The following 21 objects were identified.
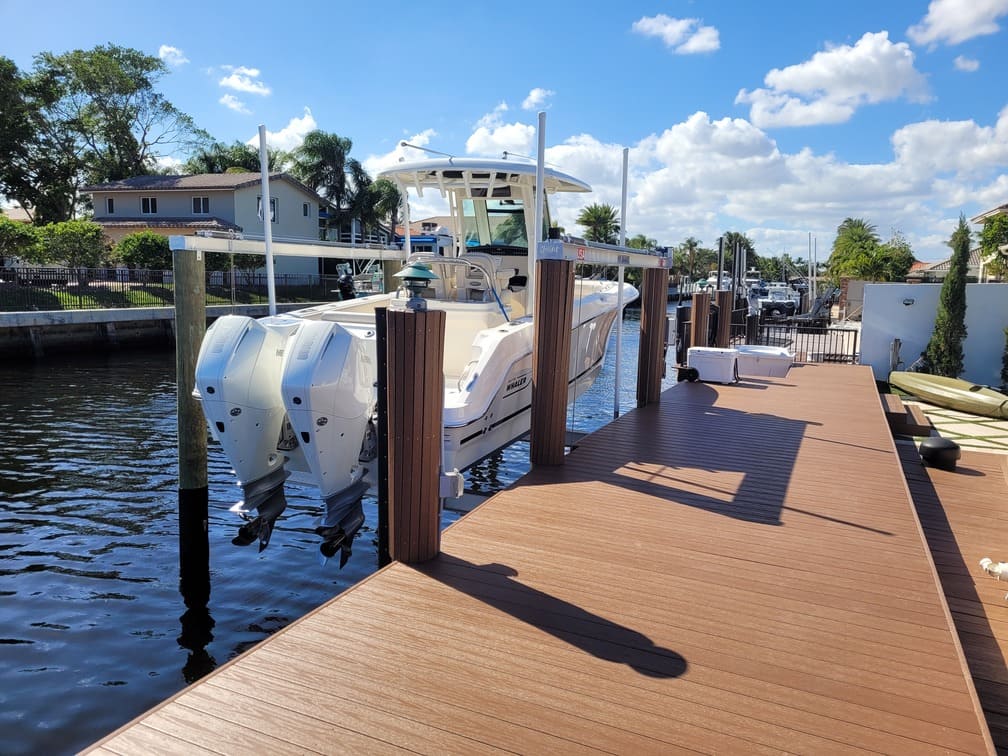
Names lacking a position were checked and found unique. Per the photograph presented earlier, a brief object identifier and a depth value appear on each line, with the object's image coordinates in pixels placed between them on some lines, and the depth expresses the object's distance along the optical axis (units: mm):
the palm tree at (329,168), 42750
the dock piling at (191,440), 5922
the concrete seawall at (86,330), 19453
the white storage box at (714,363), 10711
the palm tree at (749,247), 95906
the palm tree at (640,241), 74838
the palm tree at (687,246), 98050
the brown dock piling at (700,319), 11938
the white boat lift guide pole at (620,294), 8062
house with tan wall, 33406
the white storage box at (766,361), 10791
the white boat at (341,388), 4891
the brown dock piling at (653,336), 8555
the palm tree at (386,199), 43750
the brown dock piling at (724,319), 13405
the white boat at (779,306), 34581
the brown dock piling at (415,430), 3715
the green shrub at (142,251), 27156
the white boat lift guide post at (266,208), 6926
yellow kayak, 11586
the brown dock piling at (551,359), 5766
